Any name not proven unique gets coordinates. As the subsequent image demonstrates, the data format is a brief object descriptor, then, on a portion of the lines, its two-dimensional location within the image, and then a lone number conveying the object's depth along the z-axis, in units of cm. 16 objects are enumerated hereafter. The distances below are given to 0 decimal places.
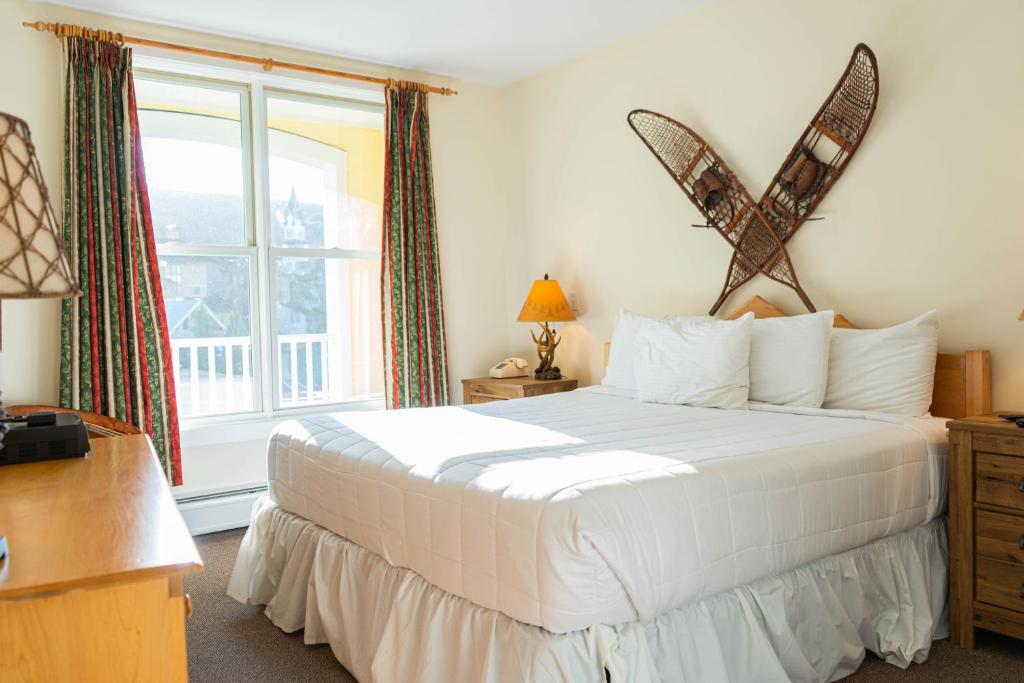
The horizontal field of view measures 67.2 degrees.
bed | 170
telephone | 475
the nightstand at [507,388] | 438
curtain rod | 359
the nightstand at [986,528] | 230
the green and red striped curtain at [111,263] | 363
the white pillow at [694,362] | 309
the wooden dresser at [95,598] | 107
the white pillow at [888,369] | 276
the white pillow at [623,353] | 366
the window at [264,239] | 416
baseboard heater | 397
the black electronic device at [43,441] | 186
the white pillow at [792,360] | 296
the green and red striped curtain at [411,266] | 462
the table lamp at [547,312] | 447
